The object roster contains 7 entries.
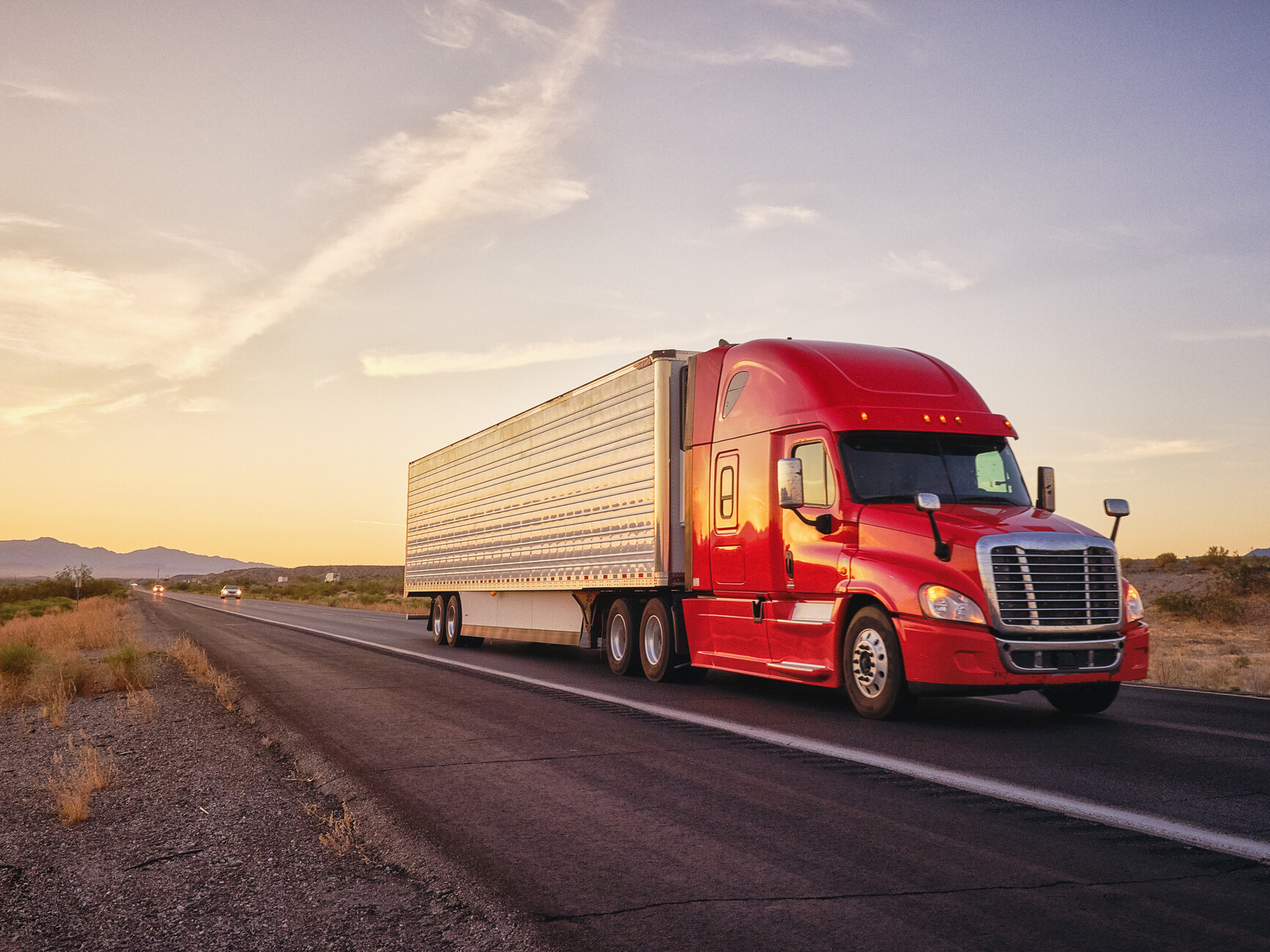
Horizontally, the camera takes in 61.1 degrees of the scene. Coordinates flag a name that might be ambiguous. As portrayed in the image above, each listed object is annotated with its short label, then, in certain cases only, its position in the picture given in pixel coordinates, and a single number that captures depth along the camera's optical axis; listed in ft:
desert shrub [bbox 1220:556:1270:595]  121.17
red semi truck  30.55
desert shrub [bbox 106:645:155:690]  49.52
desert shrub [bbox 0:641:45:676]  54.03
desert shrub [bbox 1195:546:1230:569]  129.80
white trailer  45.88
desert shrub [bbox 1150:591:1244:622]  109.70
